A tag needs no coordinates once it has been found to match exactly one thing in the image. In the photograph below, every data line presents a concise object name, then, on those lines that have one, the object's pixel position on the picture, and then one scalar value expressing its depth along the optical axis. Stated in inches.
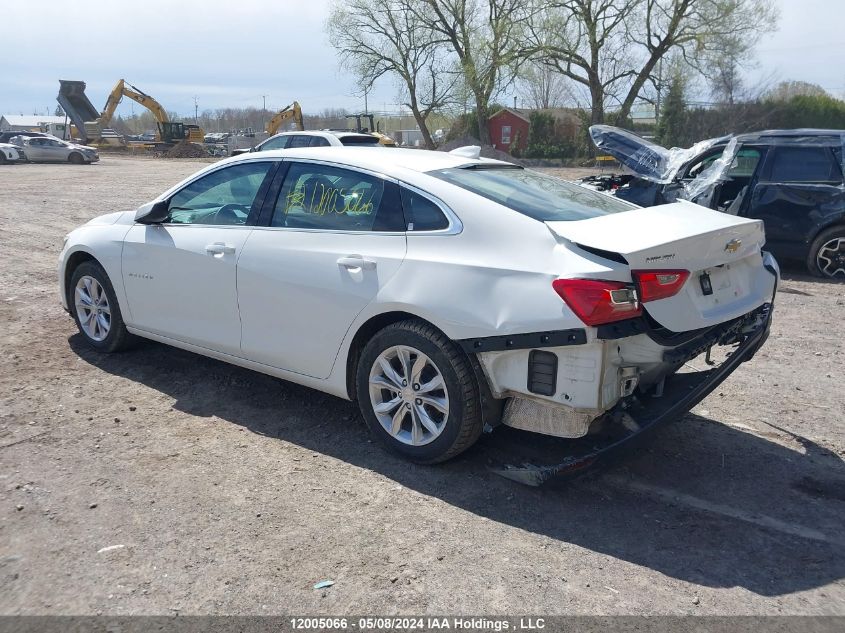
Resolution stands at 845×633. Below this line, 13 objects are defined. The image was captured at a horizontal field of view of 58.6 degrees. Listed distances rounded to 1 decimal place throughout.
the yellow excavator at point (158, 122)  1822.1
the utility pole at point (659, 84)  1672.0
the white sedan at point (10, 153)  1400.1
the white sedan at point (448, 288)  140.3
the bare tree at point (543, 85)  1712.6
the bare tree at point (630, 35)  1599.4
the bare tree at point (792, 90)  1621.6
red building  2033.7
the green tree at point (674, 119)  1621.6
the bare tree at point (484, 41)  1664.6
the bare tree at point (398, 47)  1856.5
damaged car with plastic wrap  361.4
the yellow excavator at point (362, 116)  1343.9
